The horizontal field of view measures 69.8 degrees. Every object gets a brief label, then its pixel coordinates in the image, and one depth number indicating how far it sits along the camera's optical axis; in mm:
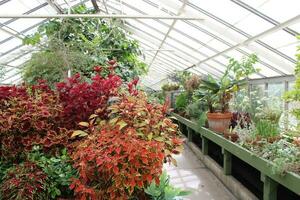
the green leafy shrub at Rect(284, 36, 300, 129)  2015
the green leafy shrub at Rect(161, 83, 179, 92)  7756
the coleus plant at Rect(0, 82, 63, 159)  1782
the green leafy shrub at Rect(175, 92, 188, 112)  5688
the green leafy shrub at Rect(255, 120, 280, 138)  2561
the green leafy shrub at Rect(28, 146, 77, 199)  1665
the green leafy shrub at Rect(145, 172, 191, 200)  1475
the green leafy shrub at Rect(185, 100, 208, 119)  4511
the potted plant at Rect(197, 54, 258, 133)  3498
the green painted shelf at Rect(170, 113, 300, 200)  1776
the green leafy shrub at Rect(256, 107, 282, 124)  2846
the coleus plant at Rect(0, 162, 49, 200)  1545
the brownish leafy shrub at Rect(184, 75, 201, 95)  5245
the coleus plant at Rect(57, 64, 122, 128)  1886
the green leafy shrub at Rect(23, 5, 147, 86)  3663
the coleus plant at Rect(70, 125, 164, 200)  1399
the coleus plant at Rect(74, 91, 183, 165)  1628
